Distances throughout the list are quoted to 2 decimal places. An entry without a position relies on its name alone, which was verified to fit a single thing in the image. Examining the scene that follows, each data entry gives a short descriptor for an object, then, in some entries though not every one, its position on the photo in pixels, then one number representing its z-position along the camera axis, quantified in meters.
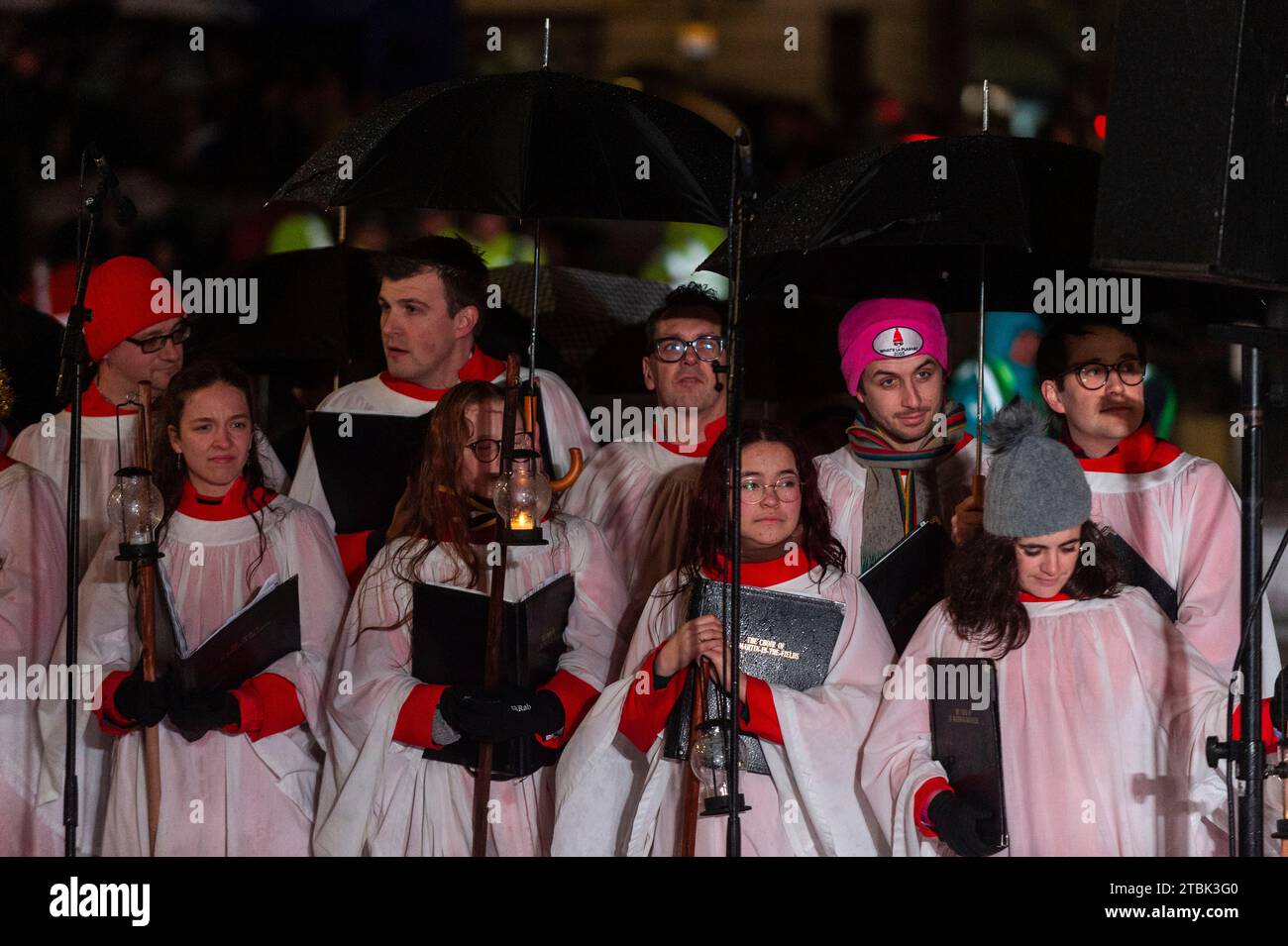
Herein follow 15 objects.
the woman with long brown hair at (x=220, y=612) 10.83
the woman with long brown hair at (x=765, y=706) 9.95
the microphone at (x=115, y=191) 9.76
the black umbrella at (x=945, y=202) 10.16
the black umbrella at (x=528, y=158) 10.68
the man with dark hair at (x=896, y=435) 11.12
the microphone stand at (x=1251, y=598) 8.08
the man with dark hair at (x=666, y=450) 11.98
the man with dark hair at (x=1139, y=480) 10.35
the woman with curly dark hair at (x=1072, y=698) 9.62
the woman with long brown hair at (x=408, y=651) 10.62
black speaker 7.60
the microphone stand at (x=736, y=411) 8.73
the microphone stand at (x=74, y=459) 9.58
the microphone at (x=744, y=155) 8.63
